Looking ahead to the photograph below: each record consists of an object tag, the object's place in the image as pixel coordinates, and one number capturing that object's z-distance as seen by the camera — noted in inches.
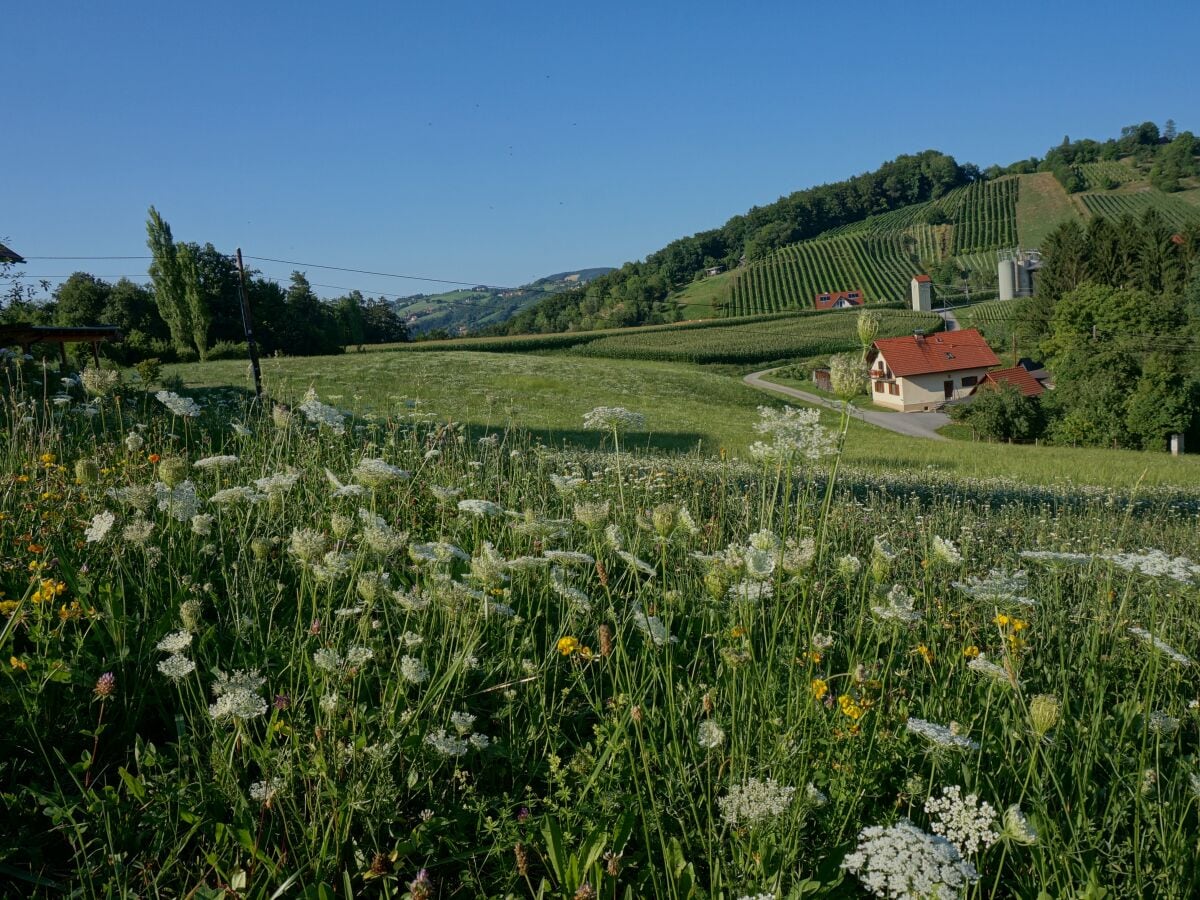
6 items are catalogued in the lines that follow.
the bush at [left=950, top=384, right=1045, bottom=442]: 1831.9
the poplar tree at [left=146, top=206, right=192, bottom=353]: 1972.2
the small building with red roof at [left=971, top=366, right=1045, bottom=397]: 2089.0
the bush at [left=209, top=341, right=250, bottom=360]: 1780.3
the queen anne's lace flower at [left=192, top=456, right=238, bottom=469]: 121.5
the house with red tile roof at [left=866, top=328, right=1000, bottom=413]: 2322.8
